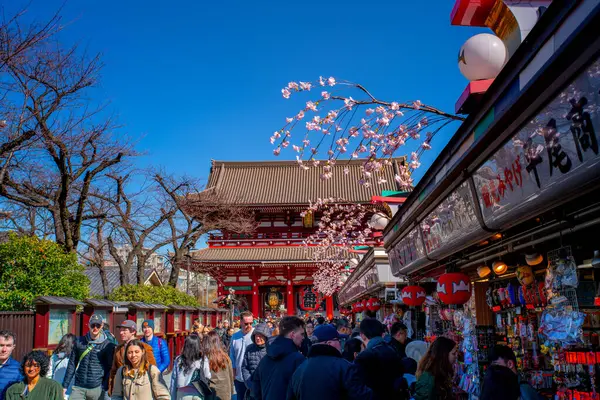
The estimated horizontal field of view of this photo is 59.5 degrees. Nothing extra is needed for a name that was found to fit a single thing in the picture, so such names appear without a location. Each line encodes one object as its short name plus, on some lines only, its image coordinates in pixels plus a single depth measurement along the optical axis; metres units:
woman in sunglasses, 5.33
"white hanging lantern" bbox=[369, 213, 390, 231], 12.80
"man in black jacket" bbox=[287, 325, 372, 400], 3.90
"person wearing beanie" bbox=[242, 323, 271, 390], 7.22
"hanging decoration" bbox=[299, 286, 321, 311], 34.66
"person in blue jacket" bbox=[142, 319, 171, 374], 8.24
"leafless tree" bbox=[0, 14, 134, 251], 11.54
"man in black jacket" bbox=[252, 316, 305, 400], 4.96
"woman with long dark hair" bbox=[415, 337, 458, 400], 4.81
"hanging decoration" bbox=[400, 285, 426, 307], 8.91
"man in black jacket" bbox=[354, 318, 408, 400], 4.50
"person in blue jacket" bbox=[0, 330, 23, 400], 5.53
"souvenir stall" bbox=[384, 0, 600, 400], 2.63
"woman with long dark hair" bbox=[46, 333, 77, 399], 8.35
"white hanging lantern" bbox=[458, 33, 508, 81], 5.16
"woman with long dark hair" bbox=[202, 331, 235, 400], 6.98
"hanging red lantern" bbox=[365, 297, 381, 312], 15.35
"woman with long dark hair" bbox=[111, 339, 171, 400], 5.84
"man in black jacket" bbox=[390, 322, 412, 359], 7.29
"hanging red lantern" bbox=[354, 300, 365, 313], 17.95
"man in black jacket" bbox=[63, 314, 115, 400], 7.08
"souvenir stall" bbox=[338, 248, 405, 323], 11.31
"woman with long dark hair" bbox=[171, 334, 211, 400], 6.89
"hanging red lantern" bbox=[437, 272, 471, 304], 6.43
